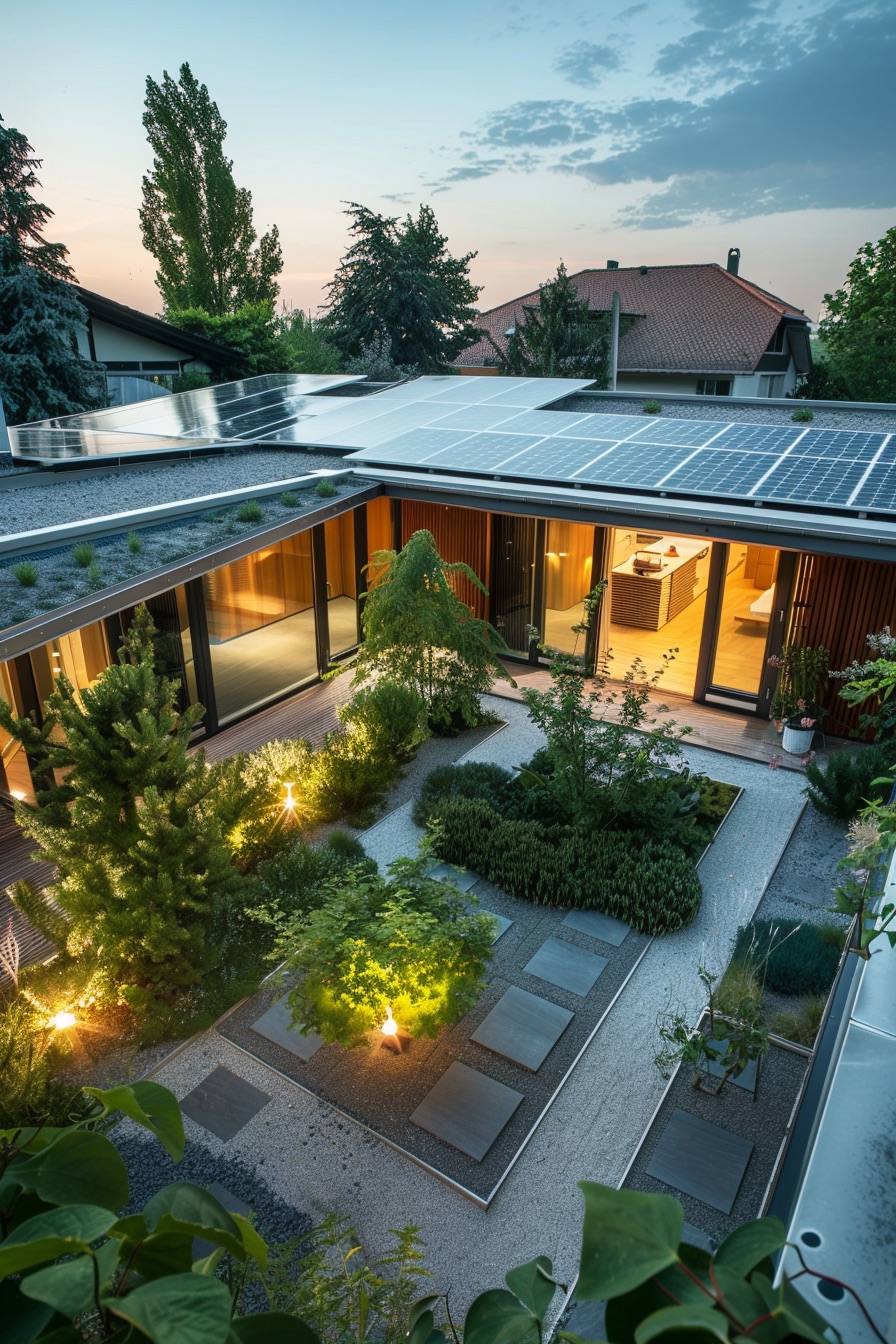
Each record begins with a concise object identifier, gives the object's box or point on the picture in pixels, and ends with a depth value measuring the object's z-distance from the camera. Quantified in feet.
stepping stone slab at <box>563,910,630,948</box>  24.22
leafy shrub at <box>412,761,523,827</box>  30.12
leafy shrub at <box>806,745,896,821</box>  28.60
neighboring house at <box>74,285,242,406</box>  69.97
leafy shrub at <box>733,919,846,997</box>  21.61
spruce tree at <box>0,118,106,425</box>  61.67
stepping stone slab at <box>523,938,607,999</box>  22.36
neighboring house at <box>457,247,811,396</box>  98.12
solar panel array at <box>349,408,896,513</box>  34.22
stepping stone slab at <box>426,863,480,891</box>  26.61
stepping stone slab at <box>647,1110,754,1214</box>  16.55
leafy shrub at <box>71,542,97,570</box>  28.63
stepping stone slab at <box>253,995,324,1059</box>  20.40
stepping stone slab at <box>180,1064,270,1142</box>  18.45
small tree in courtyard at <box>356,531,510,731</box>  34.12
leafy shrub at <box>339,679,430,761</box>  33.44
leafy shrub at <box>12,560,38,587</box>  26.40
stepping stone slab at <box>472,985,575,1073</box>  20.06
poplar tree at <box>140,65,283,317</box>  122.93
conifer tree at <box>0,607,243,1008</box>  19.21
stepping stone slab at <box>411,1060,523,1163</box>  17.90
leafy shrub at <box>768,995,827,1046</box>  19.89
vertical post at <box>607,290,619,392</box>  82.61
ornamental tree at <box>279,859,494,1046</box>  19.03
